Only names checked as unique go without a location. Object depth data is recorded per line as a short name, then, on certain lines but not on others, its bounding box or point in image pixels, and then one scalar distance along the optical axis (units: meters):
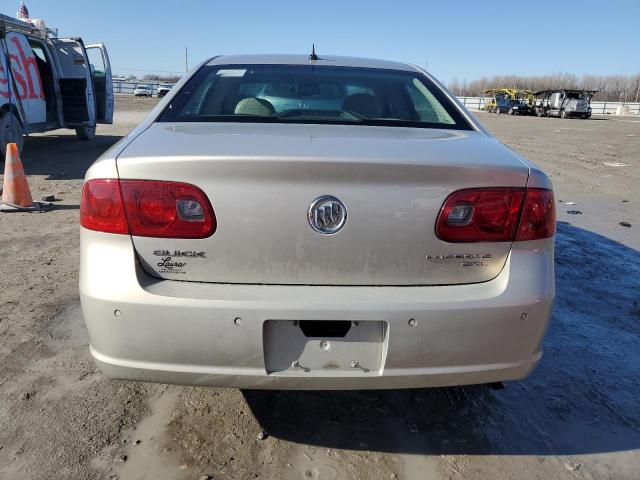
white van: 8.59
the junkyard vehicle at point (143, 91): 45.78
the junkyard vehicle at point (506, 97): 41.69
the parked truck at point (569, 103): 35.81
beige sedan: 1.76
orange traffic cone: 5.96
